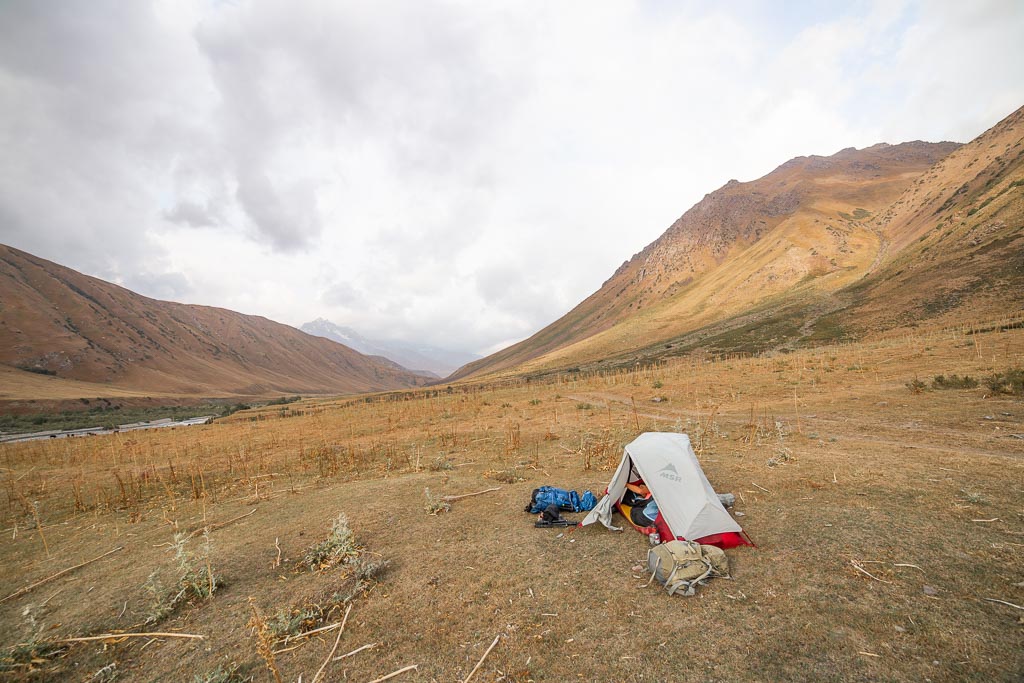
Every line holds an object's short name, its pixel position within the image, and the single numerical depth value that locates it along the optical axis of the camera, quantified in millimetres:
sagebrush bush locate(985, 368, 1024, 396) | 13104
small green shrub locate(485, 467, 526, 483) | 10859
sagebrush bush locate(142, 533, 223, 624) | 5738
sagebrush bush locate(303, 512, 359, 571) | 6754
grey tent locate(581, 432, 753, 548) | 6672
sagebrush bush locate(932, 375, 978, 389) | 14877
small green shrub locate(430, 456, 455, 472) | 12392
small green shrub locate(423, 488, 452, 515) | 8773
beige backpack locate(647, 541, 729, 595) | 5590
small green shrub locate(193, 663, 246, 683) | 4359
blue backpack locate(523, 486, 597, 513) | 8430
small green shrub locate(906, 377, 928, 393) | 15438
